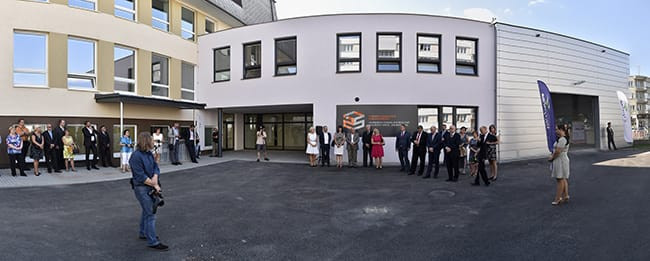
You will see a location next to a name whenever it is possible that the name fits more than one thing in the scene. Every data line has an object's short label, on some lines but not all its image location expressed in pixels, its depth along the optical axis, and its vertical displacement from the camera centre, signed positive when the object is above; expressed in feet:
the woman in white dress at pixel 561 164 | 20.08 -2.16
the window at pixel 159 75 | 46.37 +8.64
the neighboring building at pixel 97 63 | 35.06 +9.00
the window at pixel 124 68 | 41.80 +8.76
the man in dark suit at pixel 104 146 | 37.33 -1.61
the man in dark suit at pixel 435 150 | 30.76 -1.85
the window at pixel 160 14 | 46.42 +17.79
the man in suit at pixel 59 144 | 33.50 -1.22
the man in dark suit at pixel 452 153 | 28.84 -2.01
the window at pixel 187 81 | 50.65 +8.36
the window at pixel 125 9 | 41.91 +16.76
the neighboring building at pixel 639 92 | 219.41 +26.83
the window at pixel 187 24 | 51.03 +17.89
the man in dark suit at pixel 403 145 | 35.01 -1.55
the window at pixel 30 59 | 35.24 +8.42
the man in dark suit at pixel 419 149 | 32.50 -1.83
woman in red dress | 37.19 -1.74
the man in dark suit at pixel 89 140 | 35.89 -0.80
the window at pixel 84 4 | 38.18 +15.98
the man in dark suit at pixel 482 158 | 26.30 -2.29
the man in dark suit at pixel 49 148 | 33.17 -1.57
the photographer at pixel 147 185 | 12.84 -2.15
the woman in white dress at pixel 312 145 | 39.58 -1.67
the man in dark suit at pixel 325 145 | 39.32 -1.66
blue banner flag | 36.58 +2.12
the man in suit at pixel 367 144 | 38.19 -1.51
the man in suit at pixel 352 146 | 38.73 -1.77
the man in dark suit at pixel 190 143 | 43.45 -1.46
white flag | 59.06 +2.89
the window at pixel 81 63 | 38.04 +8.56
